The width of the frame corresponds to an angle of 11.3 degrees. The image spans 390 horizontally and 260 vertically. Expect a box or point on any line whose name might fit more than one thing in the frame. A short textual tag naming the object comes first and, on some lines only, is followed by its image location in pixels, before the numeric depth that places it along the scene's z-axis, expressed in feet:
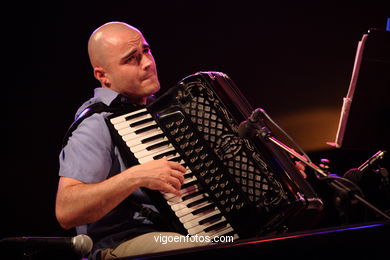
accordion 17.80
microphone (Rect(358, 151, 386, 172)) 18.52
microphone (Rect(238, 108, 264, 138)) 17.57
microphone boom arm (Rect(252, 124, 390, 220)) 17.03
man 17.79
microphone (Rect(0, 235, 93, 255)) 16.98
